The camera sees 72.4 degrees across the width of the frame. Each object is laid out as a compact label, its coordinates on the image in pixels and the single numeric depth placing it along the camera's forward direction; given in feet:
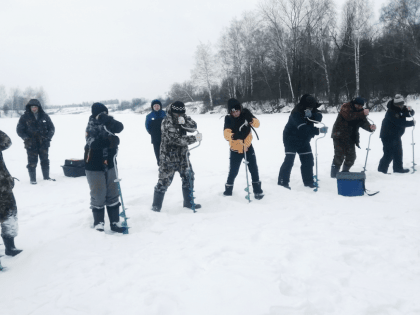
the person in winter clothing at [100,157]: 11.53
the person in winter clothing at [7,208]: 9.91
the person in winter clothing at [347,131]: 17.54
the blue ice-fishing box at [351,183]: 15.10
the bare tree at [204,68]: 105.50
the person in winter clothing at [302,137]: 16.28
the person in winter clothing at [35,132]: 21.05
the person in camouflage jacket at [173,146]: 13.42
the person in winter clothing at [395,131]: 19.22
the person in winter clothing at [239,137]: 14.78
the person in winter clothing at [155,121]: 21.47
